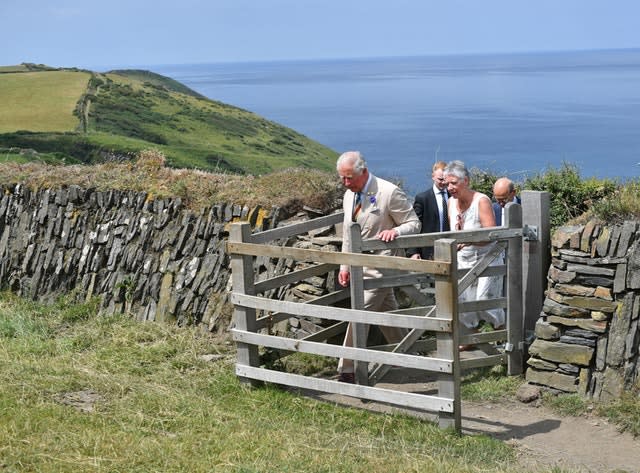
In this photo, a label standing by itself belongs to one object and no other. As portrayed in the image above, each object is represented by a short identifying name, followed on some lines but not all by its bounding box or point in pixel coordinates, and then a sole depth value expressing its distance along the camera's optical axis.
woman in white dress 9.03
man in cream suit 8.63
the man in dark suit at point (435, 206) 9.77
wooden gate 7.33
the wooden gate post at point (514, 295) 8.85
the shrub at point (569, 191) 11.41
